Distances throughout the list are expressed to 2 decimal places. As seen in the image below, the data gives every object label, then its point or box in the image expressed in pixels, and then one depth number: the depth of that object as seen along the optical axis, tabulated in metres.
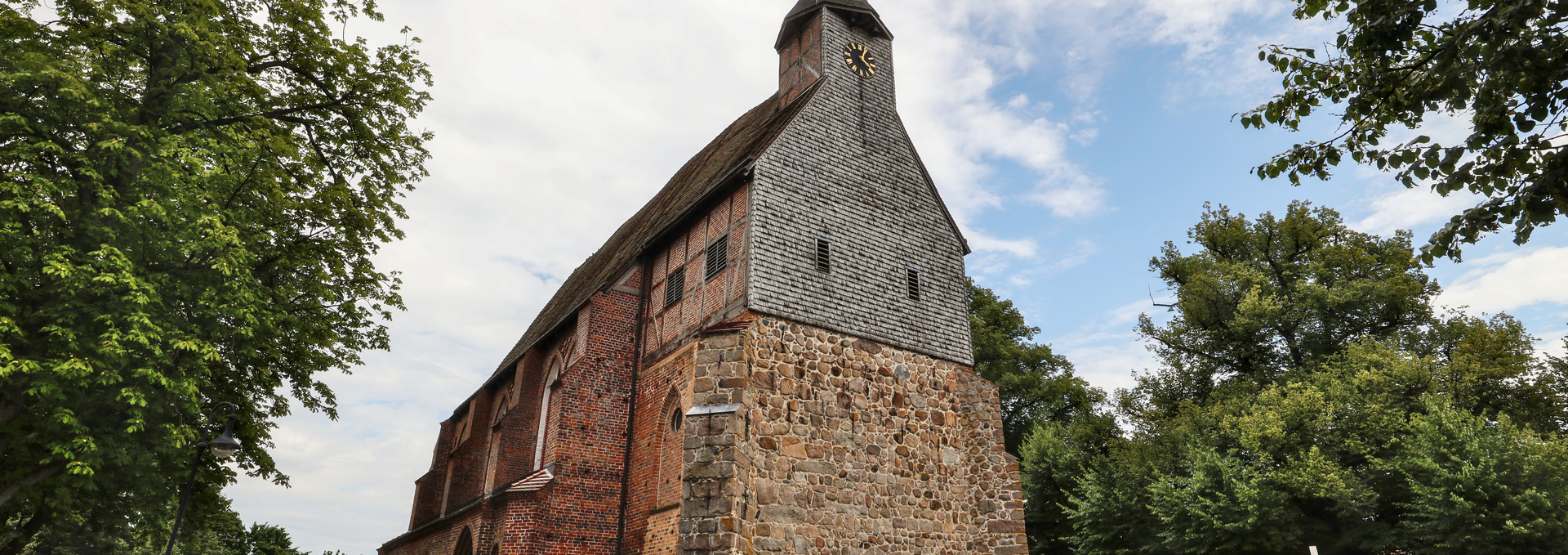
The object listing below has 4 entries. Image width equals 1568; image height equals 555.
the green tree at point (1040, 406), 25.70
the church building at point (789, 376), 13.44
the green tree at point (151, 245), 10.34
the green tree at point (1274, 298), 23.09
